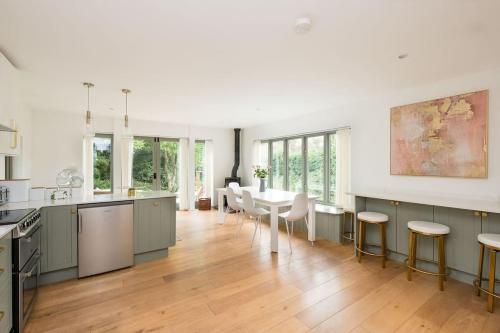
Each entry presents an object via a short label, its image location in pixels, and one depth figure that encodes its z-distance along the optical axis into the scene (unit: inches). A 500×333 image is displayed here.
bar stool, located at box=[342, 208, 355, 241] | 153.4
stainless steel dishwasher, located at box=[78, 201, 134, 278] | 103.4
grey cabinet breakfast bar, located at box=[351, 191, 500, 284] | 97.0
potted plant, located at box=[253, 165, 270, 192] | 179.3
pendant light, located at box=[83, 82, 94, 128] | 115.8
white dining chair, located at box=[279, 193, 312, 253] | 138.1
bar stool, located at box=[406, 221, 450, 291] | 96.7
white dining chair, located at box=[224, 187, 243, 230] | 177.3
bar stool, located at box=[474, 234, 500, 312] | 81.0
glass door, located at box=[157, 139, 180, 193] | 244.1
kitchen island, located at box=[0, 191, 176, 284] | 96.9
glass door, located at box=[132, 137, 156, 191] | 230.8
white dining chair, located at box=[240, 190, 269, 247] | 151.7
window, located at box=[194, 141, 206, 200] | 266.2
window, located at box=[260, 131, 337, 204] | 183.5
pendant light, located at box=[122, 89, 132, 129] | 126.6
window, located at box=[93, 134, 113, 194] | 211.3
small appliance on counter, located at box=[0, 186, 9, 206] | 100.3
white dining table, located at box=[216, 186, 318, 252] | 135.9
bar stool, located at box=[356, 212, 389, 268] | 118.0
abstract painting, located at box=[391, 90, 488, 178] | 105.9
